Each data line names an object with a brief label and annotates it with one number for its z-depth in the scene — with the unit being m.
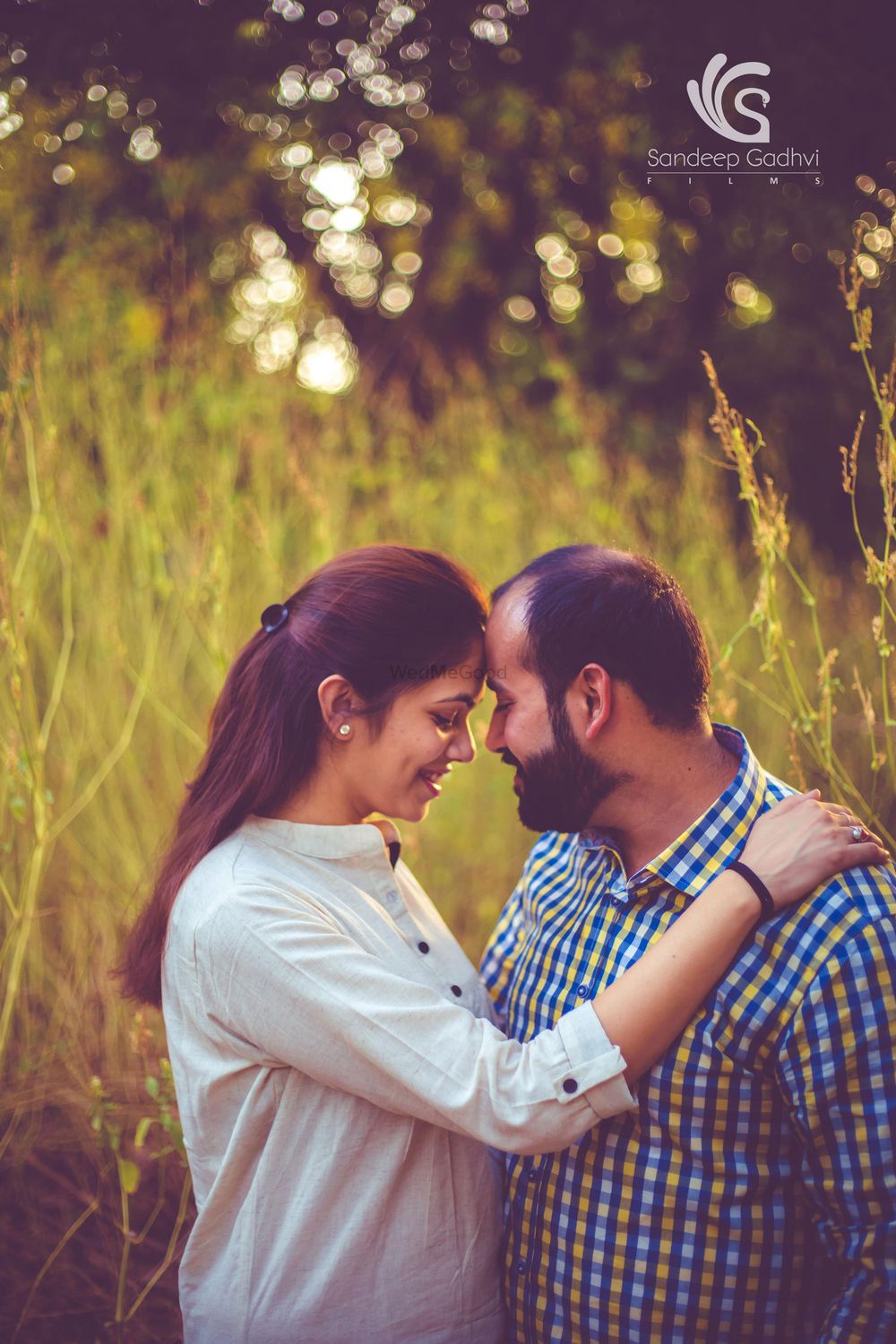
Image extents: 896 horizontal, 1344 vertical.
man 1.37
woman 1.45
